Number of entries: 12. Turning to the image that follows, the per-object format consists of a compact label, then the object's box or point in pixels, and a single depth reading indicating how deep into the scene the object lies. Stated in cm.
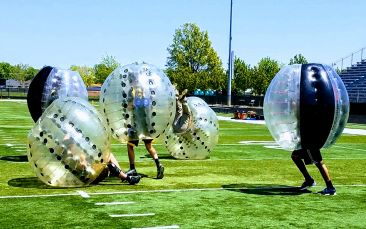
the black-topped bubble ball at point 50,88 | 1291
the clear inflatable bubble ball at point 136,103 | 988
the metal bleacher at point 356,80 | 4447
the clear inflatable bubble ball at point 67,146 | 867
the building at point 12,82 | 13191
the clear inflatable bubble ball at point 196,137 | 1350
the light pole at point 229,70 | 5406
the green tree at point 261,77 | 8542
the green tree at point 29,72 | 17150
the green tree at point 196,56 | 7738
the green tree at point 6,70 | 17562
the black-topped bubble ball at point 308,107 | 866
